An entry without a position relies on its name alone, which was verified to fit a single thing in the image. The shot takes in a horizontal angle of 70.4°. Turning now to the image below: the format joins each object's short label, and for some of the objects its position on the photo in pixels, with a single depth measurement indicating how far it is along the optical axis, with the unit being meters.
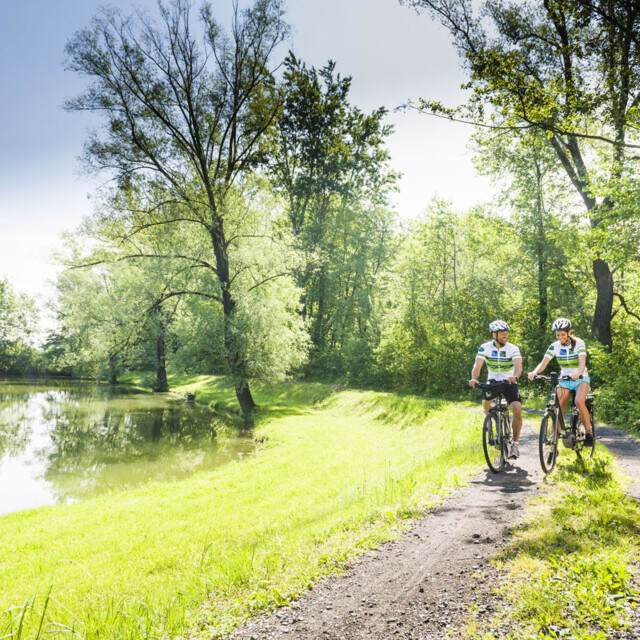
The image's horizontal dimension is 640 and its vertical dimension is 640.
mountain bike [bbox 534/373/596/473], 7.57
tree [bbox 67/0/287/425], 21.03
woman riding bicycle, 7.95
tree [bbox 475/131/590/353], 21.59
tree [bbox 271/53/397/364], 31.61
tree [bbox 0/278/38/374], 63.14
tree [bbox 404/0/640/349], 10.23
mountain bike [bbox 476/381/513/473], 7.86
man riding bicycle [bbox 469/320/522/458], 7.98
